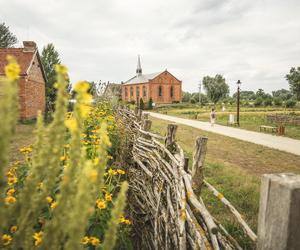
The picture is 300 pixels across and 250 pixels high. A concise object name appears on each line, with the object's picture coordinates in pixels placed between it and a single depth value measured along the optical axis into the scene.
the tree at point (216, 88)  68.81
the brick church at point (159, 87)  56.56
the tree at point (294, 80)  38.53
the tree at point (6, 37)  46.06
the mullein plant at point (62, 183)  0.90
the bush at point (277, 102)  48.62
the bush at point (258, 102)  47.84
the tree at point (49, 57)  37.49
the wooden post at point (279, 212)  1.40
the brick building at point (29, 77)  17.42
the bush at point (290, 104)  43.70
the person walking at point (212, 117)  17.55
